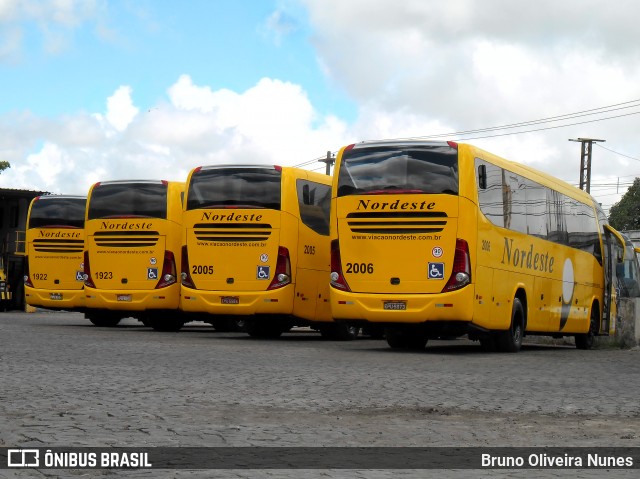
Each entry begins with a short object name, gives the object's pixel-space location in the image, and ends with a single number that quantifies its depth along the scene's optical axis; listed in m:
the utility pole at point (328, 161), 64.06
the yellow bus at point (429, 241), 19.31
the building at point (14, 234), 44.22
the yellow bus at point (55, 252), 31.34
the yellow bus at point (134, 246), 27.28
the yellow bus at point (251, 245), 23.62
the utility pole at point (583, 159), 68.62
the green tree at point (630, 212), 101.69
